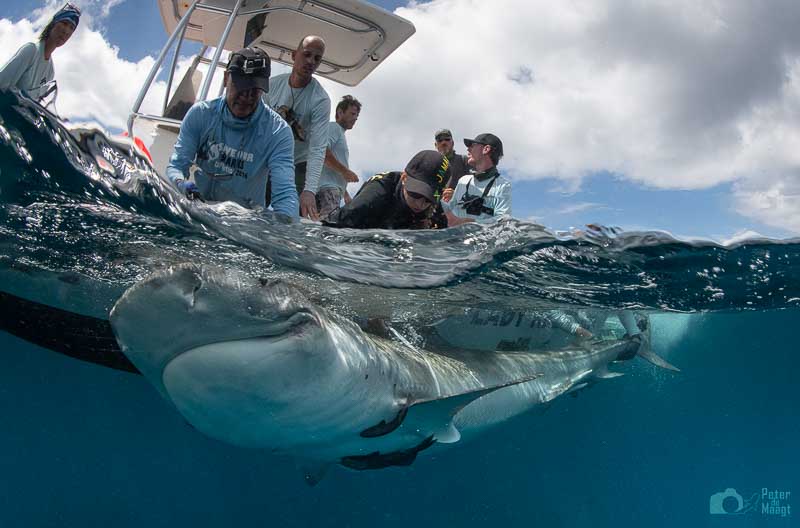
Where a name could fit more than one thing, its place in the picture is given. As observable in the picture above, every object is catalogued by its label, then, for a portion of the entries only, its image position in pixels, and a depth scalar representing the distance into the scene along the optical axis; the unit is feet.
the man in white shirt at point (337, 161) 25.30
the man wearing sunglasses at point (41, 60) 13.32
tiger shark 8.03
